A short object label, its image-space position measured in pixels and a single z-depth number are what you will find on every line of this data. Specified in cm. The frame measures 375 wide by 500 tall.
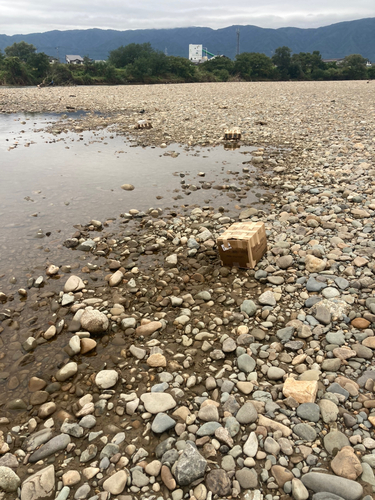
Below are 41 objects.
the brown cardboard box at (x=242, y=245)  544
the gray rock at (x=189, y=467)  267
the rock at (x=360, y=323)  418
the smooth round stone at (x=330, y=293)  473
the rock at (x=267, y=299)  478
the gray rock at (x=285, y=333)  416
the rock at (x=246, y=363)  376
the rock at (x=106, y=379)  365
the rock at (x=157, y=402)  333
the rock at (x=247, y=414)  316
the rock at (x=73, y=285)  533
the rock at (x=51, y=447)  294
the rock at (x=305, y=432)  295
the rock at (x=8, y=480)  270
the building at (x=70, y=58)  16585
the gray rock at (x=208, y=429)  306
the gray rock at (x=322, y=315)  432
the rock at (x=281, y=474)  264
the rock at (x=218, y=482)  260
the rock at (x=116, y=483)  264
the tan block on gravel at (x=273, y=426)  301
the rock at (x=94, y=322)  444
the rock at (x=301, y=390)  329
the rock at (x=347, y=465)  262
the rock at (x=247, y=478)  263
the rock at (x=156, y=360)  393
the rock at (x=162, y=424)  312
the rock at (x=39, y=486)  264
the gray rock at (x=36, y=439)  304
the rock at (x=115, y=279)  550
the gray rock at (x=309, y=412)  312
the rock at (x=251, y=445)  286
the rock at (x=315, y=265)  538
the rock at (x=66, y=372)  380
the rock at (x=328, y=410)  308
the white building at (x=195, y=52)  18112
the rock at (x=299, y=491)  252
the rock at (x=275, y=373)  362
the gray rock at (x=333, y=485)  249
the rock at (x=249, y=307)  468
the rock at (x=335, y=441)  284
